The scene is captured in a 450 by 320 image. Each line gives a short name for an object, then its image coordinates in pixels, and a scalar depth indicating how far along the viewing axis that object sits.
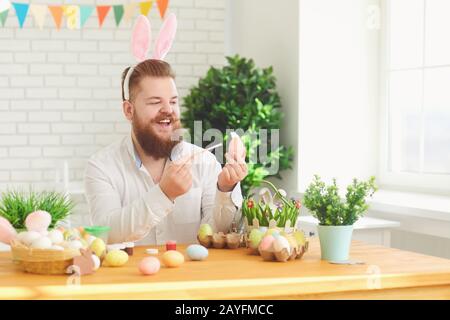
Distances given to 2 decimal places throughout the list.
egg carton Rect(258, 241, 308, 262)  2.26
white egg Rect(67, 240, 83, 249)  2.08
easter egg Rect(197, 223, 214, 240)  2.58
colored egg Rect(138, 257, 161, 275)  2.03
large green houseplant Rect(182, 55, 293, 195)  4.29
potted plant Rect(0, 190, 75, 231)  2.30
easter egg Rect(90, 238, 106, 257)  2.18
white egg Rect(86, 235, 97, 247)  2.20
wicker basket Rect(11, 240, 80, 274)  2.05
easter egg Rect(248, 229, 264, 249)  2.39
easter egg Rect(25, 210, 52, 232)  2.18
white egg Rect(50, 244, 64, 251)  2.06
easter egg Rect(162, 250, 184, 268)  2.19
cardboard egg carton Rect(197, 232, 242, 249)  2.56
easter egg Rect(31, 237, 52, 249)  2.08
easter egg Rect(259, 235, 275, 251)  2.28
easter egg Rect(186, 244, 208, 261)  2.30
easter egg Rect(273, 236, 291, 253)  2.25
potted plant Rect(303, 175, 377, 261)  2.29
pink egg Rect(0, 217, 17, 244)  2.22
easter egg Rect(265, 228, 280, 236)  2.34
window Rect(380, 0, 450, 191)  4.06
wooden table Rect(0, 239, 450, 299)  1.89
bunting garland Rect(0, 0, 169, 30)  4.84
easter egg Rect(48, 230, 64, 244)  2.10
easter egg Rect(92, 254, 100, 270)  2.07
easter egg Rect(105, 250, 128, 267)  2.19
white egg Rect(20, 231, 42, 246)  2.12
